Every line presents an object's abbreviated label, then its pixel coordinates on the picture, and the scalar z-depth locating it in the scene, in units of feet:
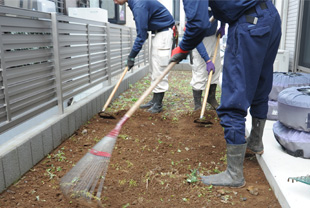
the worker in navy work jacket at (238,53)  6.84
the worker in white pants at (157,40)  13.88
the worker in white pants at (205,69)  14.37
